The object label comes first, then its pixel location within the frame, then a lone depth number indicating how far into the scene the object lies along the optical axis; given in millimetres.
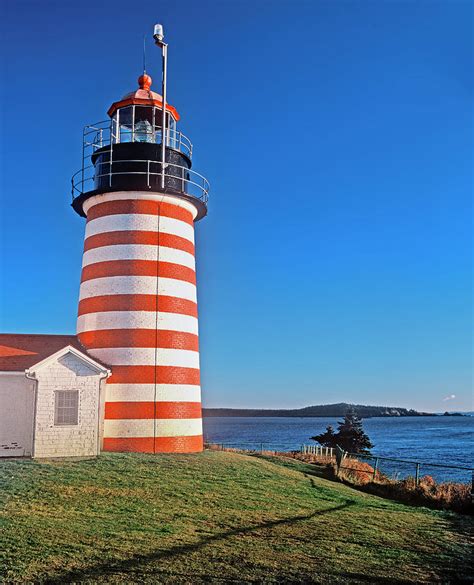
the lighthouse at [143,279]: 18672
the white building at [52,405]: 17062
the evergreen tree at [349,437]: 41219
